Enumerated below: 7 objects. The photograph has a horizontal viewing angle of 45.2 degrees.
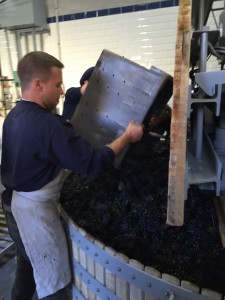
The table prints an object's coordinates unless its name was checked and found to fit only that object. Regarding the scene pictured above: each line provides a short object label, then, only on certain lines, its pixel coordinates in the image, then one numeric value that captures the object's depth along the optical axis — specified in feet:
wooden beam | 3.26
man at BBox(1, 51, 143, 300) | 4.55
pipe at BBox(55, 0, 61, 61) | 14.97
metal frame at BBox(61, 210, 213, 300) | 3.68
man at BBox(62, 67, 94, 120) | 7.17
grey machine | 4.15
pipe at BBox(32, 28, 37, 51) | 15.73
